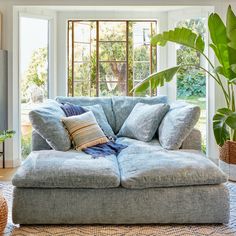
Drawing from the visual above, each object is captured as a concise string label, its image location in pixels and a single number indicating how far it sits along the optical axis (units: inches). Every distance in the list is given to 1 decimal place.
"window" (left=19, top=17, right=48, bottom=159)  188.7
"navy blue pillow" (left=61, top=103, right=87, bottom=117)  147.7
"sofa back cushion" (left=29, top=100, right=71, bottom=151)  131.0
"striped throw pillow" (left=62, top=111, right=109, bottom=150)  136.7
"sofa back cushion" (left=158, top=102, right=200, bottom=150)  134.1
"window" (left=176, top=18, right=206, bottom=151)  189.6
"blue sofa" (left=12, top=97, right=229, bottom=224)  106.0
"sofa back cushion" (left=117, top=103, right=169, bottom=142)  148.3
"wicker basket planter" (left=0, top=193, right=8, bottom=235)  95.0
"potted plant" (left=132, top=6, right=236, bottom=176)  152.2
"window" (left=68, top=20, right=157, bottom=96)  198.2
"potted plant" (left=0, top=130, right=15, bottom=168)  101.0
